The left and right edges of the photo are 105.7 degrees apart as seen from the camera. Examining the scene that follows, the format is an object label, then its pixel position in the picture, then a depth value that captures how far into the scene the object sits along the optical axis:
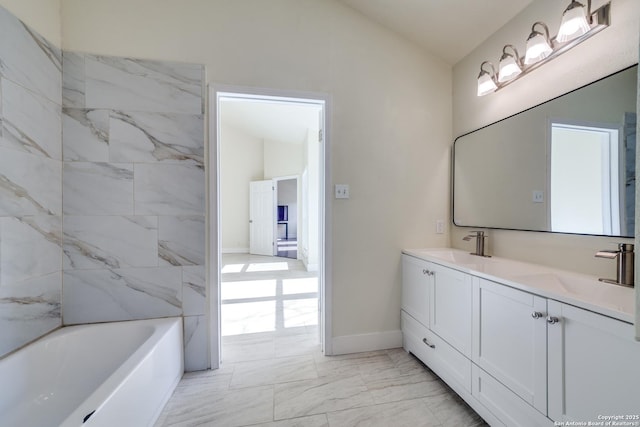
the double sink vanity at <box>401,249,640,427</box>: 0.82
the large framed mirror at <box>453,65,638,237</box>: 1.11
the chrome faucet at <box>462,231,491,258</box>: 1.80
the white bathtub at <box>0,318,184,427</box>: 1.06
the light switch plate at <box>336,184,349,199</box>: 1.94
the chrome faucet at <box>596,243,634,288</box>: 1.04
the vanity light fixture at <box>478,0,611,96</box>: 1.17
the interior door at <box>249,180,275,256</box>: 6.19
